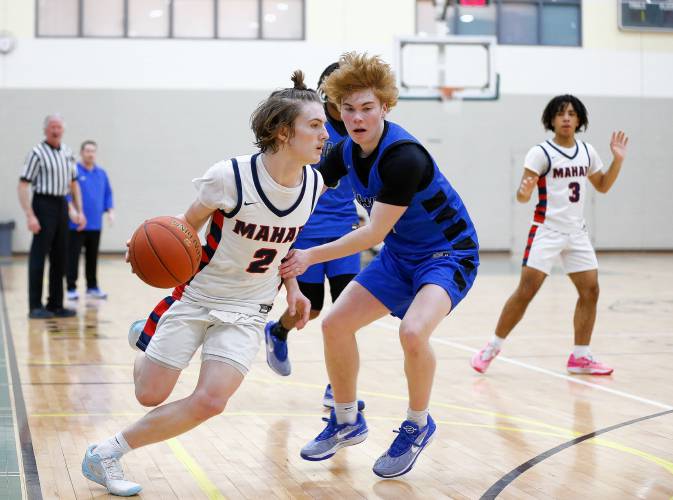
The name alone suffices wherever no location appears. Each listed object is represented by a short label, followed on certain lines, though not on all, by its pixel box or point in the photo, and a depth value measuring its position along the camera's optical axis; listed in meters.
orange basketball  3.46
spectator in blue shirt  11.30
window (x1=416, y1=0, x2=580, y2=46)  19.80
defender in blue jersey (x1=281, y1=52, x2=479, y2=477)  3.74
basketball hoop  15.41
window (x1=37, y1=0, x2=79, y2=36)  18.92
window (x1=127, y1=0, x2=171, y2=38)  19.17
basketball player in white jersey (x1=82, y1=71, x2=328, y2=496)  3.55
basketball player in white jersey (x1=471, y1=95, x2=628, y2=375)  6.42
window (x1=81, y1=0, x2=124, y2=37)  19.05
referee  9.10
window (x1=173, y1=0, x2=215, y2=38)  19.25
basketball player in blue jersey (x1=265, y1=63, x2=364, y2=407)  5.27
